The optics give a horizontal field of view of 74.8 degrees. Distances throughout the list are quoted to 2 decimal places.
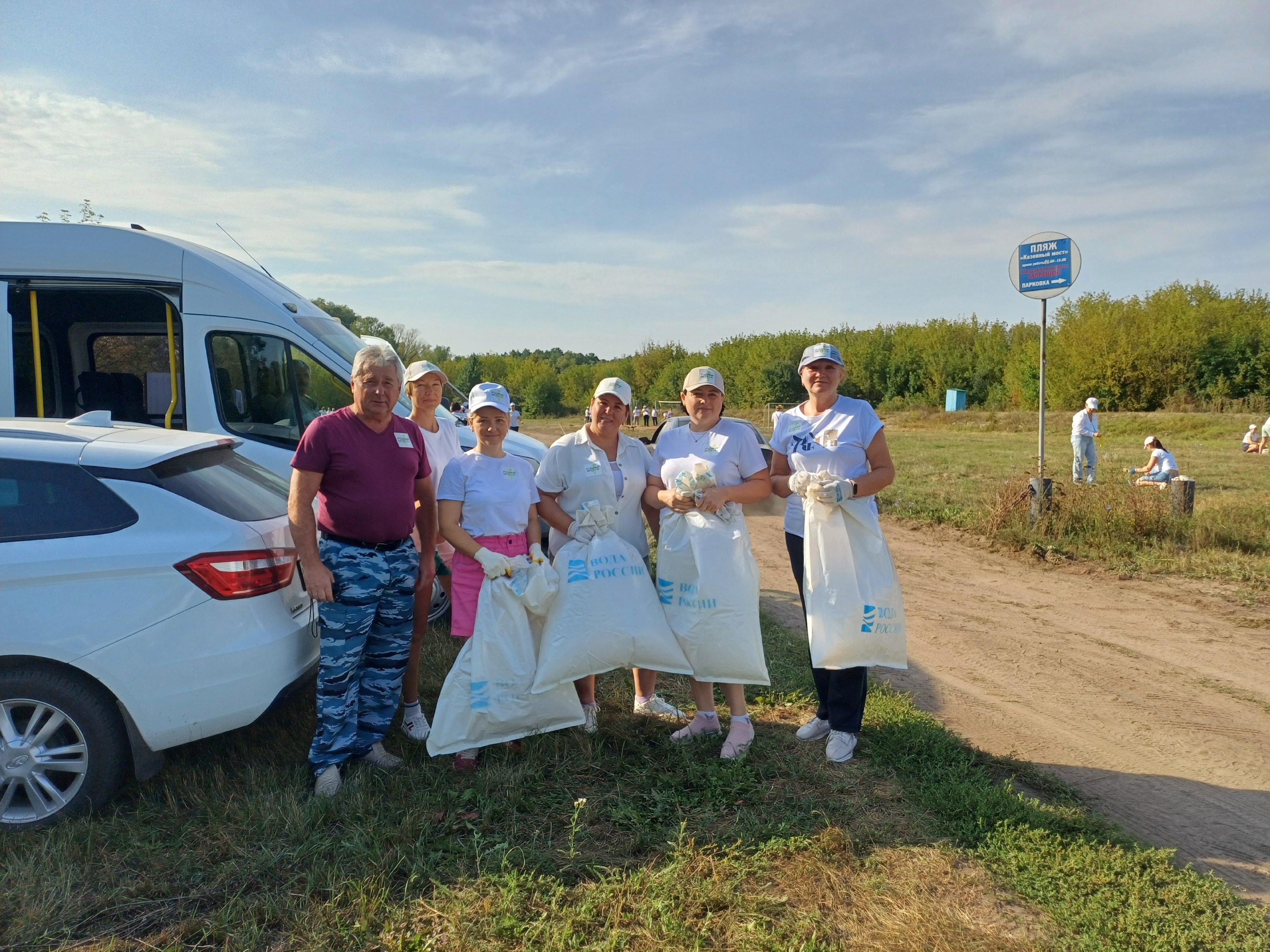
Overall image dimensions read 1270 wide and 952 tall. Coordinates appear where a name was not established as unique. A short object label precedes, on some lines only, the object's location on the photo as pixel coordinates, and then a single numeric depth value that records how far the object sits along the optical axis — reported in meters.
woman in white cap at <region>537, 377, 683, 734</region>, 4.04
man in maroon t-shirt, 3.47
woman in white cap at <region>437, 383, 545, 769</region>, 3.92
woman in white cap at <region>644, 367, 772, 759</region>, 3.97
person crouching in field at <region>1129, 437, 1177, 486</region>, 13.60
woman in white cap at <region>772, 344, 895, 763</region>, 3.97
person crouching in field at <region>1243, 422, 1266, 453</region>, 21.78
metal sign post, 10.00
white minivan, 5.60
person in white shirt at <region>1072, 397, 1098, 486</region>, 15.41
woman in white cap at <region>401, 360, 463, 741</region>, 4.22
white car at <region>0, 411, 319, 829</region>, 3.16
